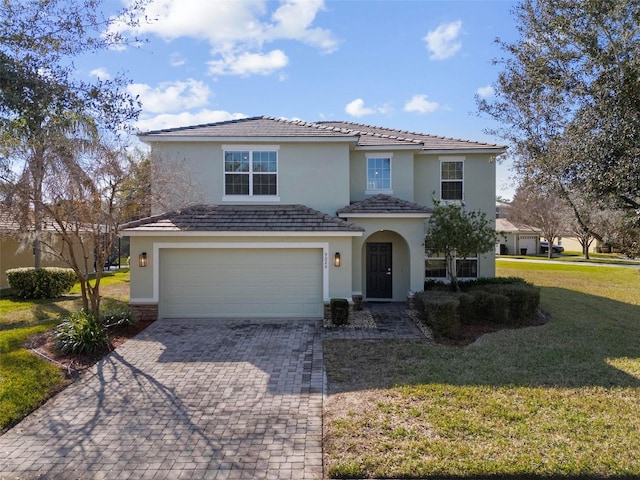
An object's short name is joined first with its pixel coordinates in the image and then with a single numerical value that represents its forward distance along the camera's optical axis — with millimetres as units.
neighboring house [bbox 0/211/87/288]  19438
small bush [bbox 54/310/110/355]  9211
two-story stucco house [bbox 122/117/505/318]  12758
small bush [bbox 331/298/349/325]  11852
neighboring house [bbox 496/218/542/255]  47469
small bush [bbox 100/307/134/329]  11195
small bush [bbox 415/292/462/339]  10727
